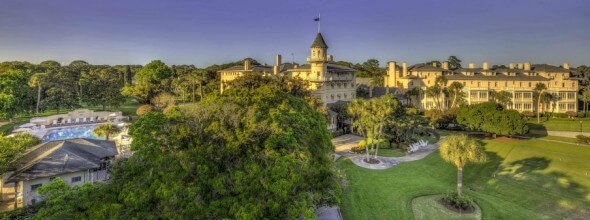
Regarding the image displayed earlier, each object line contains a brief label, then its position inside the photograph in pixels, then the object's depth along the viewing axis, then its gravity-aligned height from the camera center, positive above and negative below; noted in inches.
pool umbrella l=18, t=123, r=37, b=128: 1478.8 -85.4
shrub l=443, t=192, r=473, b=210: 772.6 -237.8
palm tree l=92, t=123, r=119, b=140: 1309.1 -96.5
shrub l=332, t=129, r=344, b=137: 1648.9 -141.2
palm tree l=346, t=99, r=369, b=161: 1162.0 -12.2
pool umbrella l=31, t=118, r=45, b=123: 1630.2 -66.7
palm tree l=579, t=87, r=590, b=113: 2313.7 +57.9
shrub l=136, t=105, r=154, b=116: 1845.5 -13.5
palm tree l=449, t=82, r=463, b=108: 2278.5 +103.4
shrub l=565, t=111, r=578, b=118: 2224.4 -65.6
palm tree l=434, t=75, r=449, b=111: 2391.7 +144.5
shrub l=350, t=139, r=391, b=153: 1275.7 -169.2
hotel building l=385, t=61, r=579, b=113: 2381.9 +198.0
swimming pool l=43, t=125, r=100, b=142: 1507.5 -128.1
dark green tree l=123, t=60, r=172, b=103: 2466.8 +214.8
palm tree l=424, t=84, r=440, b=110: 2291.8 +105.4
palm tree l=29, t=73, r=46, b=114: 1886.6 +152.3
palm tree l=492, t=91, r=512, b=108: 2197.3 +56.2
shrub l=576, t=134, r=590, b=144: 1449.3 -158.6
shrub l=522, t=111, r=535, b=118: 2249.0 -64.5
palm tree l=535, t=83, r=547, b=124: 2196.1 +110.6
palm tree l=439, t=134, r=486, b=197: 792.3 -117.3
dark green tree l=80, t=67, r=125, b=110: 2161.7 +112.3
